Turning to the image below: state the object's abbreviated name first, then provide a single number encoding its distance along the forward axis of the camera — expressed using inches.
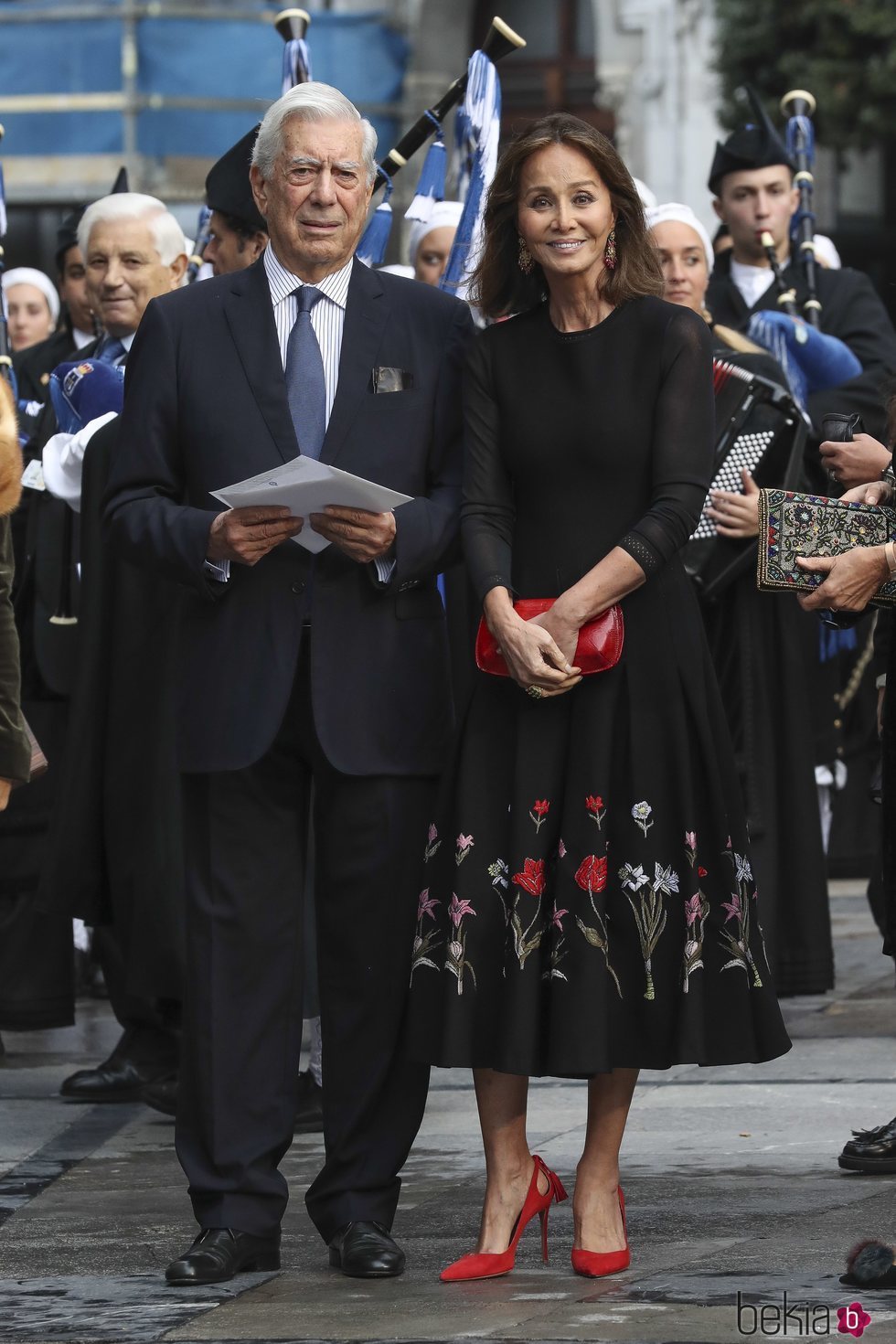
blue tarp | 1562.5
